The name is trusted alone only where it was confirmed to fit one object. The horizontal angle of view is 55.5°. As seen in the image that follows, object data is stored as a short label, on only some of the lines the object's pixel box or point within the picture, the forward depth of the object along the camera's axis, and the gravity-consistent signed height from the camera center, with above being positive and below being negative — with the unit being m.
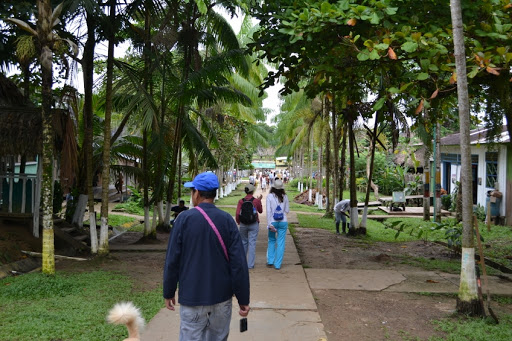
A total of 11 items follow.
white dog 2.93 -0.85
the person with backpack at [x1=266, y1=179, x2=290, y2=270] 8.45 -0.62
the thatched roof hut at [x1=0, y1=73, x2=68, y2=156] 9.50 +0.94
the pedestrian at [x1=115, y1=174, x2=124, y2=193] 16.63 -0.27
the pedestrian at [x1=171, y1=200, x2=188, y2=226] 12.27 -0.75
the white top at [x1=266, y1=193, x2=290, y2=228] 8.49 -0.42
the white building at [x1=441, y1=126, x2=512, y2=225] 16.61 +0.62
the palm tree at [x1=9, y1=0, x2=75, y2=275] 7.41 +1.14
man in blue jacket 3.43 -0.66
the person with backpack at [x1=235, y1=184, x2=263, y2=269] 8.14 -0.65
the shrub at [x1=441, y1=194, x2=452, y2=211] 22.11 -0.78
